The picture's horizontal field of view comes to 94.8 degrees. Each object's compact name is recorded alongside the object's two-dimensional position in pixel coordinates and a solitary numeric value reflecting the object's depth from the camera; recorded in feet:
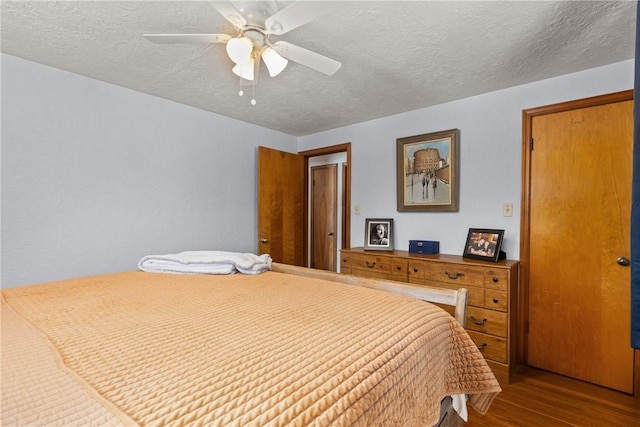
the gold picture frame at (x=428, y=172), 8.95
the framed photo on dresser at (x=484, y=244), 7.73
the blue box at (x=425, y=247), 8.95
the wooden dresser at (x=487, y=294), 6.97
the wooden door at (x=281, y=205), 11.29
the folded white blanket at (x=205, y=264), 6.11
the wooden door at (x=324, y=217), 15.80
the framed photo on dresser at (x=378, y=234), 10.00
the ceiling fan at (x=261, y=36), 4.00
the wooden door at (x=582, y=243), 6.65
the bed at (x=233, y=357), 1.86
